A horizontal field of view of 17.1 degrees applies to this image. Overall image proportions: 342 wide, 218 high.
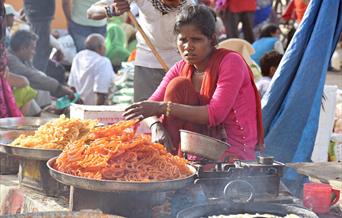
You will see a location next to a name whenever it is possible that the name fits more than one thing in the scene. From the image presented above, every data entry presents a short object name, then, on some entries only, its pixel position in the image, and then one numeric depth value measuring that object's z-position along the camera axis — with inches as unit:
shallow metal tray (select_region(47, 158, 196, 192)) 204.6
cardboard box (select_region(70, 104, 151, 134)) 345.7
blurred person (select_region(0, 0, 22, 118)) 395.7
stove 228.6
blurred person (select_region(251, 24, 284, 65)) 607.7
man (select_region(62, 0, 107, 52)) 642.5
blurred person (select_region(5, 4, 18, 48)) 579.8
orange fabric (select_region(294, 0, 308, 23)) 596.1
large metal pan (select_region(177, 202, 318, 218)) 208.6
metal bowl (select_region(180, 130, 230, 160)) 231.6
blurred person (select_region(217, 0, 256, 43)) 721.3
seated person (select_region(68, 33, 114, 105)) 597.5
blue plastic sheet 330.4
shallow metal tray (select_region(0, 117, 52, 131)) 305.1
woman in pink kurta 256.0
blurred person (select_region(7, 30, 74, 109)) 504.2
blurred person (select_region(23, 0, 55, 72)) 575.8
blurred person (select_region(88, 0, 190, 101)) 325.8
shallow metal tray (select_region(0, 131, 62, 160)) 249.5
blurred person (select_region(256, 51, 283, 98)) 462.7
